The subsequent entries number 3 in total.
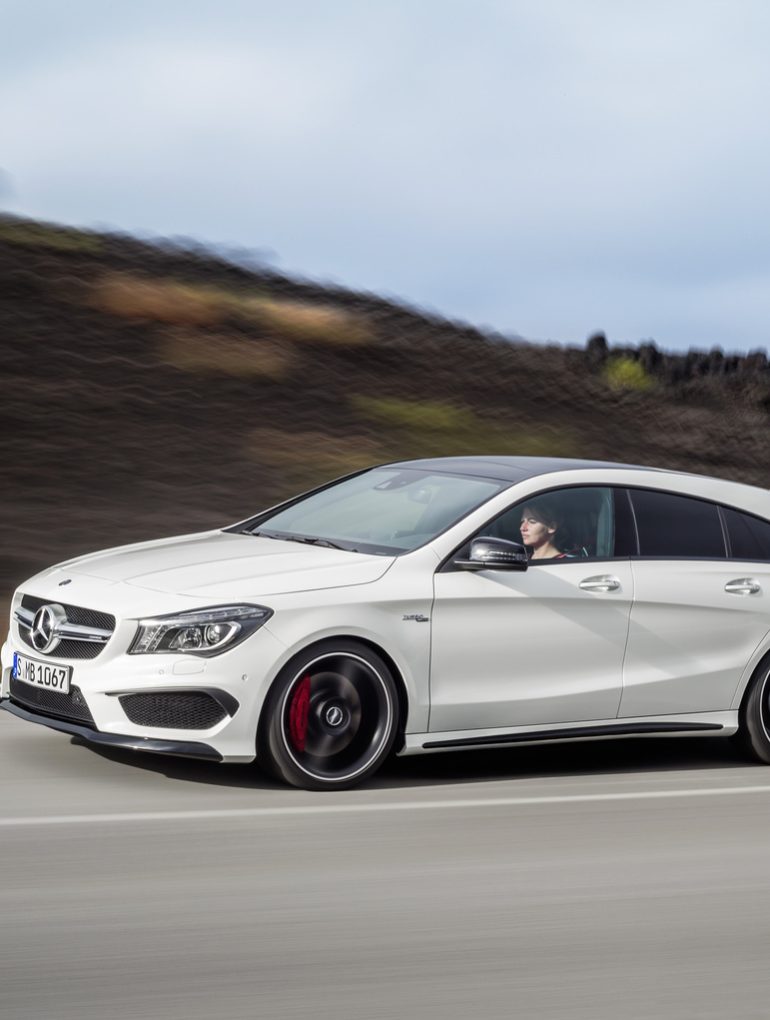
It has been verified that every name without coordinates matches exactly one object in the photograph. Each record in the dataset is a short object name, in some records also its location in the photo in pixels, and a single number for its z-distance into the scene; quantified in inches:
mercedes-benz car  266.1
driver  301.1
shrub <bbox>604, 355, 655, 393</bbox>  1163.1
